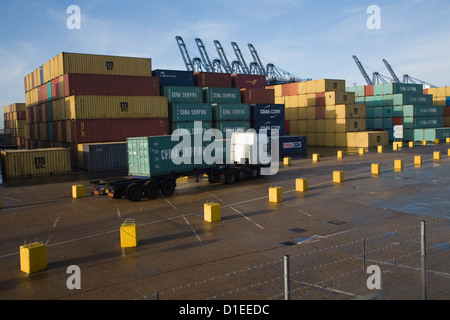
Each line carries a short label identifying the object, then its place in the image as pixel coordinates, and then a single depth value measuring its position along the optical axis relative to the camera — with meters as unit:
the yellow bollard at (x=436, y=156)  36.75
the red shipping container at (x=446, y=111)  73.00
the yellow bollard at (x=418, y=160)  33.34
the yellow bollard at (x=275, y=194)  19.78
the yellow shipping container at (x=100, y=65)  38.22
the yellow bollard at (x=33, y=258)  10.91
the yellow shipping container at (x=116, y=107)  36.06
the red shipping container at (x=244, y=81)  53.94
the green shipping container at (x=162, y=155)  22.09
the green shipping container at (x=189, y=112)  42.22
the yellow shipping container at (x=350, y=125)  55.78
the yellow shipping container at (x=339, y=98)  57.16
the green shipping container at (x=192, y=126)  42.41
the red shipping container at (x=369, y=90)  66.56
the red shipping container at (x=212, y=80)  49.19
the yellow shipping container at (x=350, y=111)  55.47
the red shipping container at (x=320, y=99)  59.12
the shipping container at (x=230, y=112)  44.59
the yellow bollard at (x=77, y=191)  23.02
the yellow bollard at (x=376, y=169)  28.58
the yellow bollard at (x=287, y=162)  37.09
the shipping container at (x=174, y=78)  46.25
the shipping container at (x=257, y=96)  49.84
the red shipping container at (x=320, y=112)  59.31
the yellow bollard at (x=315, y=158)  39.49
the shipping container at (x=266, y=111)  47.62
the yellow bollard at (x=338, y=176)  25.55
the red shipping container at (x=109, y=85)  36.97
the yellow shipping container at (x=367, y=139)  53.66
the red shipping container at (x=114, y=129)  36.34
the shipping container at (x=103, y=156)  33.75
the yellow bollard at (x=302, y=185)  22.73
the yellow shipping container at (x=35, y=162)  32.22
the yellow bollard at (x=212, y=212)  16.08
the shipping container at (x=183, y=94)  43.18
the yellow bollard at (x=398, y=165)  30.27
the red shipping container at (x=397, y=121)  62.06
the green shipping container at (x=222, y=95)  46.39
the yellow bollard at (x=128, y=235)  12.91
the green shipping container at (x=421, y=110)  60.59
